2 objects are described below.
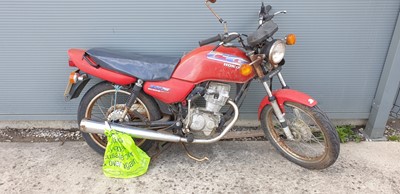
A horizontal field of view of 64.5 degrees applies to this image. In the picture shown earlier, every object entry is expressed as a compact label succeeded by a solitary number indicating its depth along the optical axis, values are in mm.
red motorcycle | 2492
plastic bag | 2611
